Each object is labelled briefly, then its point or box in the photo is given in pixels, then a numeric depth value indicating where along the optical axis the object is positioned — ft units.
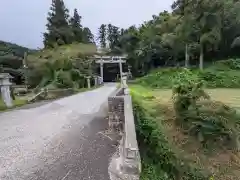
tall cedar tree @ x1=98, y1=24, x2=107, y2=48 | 160.44
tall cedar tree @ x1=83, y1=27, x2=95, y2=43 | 135.74
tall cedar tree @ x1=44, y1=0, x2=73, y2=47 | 113.19
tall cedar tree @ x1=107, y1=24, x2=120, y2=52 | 128.98
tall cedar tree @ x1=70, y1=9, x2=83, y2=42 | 124.77
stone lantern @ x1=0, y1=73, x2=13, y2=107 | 33.86
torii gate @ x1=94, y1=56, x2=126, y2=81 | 111.34
